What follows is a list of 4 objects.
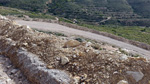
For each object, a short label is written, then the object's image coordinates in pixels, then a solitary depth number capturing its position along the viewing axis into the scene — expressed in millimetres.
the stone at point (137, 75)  8752
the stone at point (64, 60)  10035
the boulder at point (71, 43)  11609
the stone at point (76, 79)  8934
